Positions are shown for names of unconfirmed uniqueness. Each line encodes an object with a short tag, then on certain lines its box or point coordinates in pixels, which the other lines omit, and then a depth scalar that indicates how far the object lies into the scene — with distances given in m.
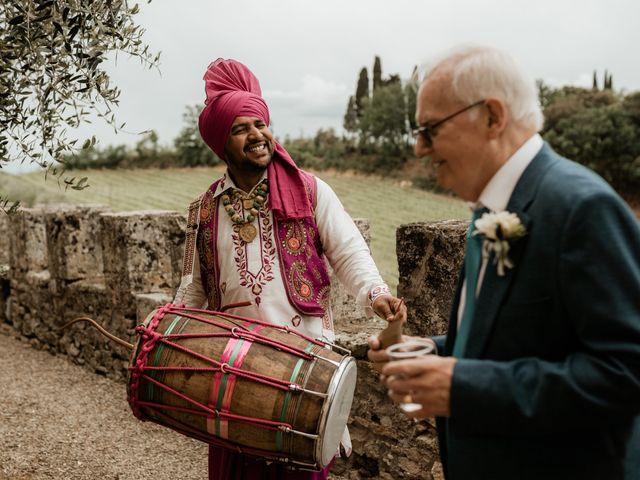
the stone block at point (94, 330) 7.23
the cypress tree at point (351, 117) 37.84
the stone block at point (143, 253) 6.70
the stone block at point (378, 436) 4.16
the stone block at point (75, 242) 7.91
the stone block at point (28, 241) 8.76
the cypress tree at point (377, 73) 44.34
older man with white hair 1.46
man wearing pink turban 3.03
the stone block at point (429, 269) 3.75
